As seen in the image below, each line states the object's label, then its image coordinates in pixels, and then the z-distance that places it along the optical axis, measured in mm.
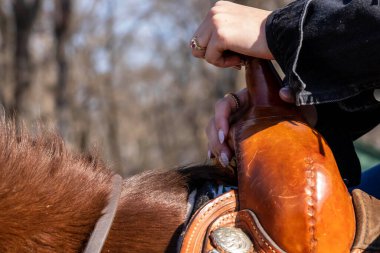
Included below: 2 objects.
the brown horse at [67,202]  1051
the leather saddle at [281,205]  1035
